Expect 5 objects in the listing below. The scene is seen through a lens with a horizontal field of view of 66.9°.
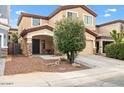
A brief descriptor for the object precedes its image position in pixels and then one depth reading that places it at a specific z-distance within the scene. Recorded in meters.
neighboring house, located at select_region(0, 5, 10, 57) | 7.52
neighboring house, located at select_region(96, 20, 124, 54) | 9.84
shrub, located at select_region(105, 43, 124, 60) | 8.12
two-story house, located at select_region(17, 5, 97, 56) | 9.21
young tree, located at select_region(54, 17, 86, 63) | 6.55
